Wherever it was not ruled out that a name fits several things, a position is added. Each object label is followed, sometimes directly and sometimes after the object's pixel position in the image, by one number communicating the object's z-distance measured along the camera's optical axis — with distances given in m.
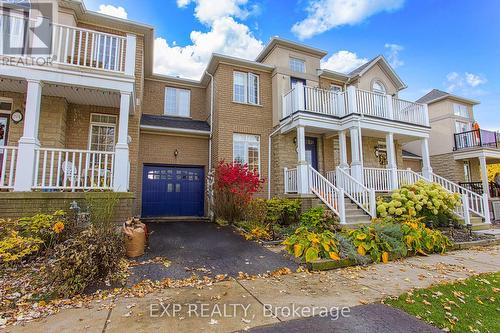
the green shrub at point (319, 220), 7.37
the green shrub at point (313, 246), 5.15
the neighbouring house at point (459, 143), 16.55
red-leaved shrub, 9.27
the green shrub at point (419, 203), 8.71
